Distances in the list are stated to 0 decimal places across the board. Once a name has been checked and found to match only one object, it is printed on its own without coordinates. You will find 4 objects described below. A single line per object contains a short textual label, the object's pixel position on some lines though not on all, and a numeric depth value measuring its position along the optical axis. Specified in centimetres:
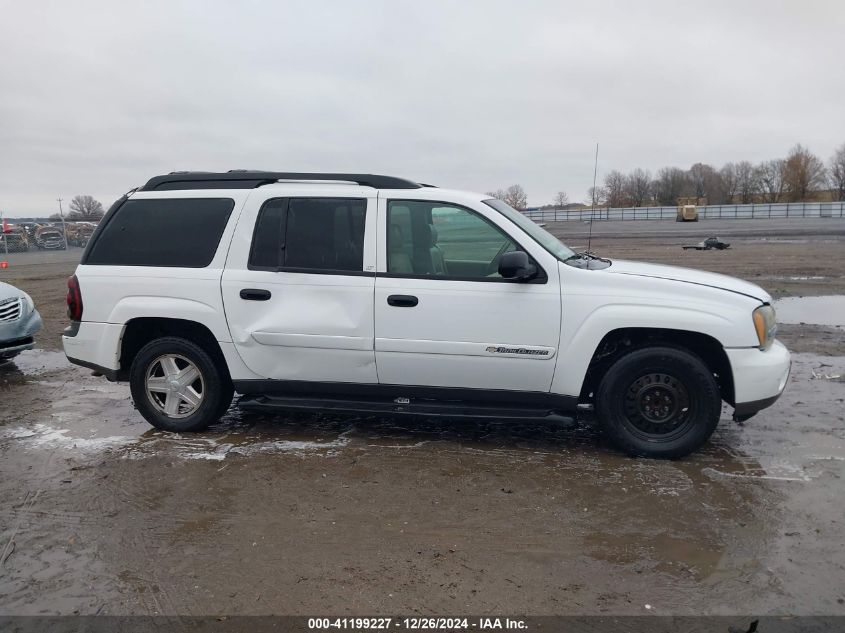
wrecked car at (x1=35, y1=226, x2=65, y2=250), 2792
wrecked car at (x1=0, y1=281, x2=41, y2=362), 741
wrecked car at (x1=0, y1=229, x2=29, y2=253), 2733
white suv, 468
